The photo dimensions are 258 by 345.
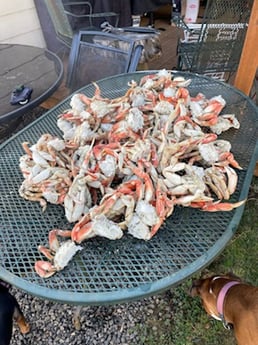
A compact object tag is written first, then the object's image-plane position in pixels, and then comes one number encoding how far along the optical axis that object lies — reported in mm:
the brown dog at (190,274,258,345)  1196
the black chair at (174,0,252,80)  2582
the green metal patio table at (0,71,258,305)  853
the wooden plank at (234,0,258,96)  1689
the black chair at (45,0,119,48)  2879
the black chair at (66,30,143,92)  2058
